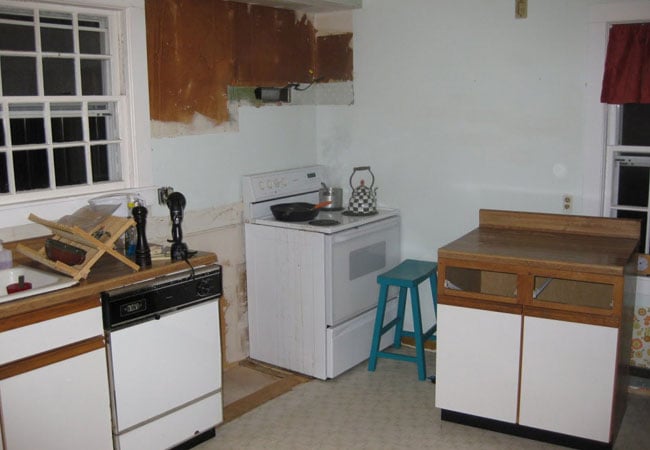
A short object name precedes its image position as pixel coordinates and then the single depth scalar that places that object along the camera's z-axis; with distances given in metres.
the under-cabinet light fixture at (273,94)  4.35
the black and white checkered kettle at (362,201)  4.44
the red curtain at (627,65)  3.63
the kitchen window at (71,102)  3.20
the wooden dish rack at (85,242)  2.94
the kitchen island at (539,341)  3.13
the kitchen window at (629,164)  3.81
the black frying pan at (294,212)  4.21
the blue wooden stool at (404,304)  4.13
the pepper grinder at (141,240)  3.17
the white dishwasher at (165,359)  2.98
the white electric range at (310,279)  4.07
